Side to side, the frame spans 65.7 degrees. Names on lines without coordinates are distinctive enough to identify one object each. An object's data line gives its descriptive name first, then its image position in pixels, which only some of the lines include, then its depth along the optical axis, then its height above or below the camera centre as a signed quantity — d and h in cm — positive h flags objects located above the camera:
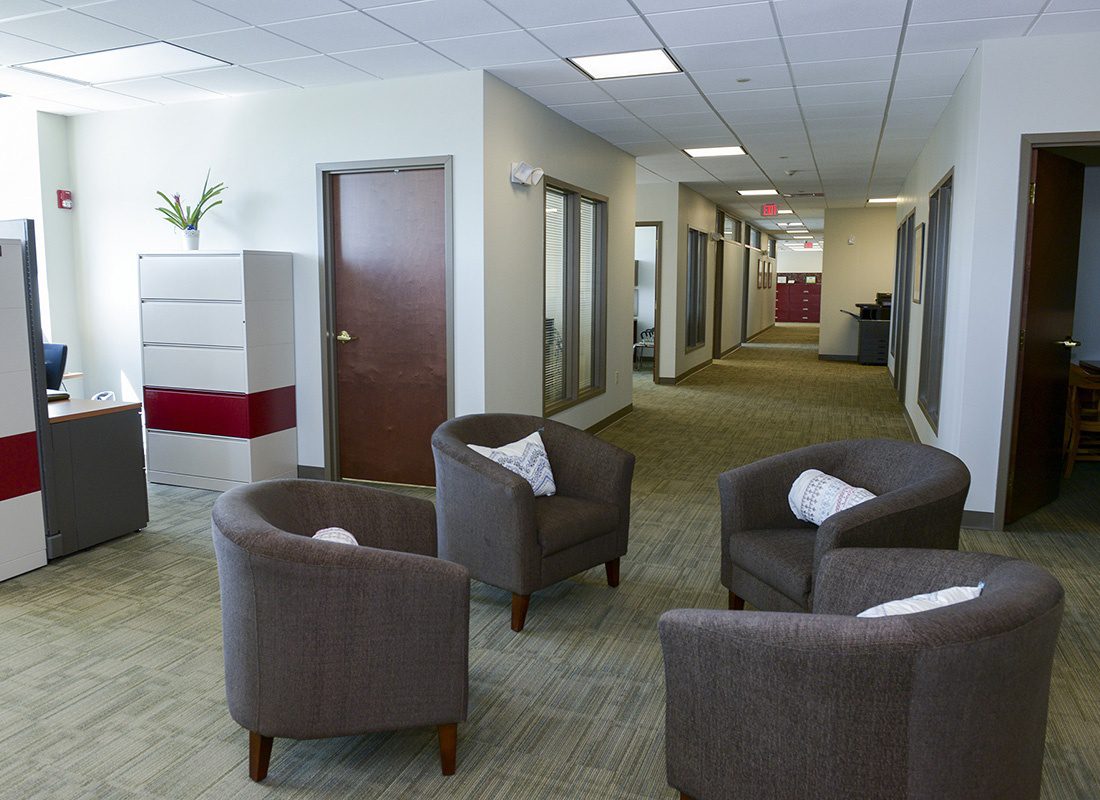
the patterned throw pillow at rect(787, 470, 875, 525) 286 -71
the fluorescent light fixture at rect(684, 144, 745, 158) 755 +121
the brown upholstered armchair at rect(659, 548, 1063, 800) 156 -78
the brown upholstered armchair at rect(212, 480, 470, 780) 200 -83
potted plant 526 +47
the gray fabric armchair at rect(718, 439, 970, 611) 254 -72
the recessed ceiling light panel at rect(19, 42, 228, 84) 440 +120
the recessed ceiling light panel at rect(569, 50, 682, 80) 451 +121
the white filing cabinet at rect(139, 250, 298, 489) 492 -45
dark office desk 382 -87
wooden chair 558 -87
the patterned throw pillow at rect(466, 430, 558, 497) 334 -68
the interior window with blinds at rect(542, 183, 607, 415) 625 -8
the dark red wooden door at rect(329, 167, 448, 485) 500 -19
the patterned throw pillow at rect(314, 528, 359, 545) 232 -68
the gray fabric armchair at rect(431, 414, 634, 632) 303 -84
